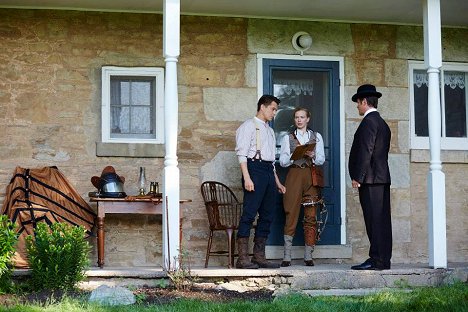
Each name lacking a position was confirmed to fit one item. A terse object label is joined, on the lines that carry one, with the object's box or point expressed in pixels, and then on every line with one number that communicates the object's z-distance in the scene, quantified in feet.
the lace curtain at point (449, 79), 37.29
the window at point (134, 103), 34.65
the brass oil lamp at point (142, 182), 33.04
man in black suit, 30.58
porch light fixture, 35.50
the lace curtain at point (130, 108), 34.91
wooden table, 32.17
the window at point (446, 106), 36.94
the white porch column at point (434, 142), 31.19
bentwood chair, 32.86
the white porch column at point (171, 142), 29.17
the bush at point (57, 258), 27.12
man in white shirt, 31.58
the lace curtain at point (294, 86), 36.06
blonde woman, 33.30
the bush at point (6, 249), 26.68
